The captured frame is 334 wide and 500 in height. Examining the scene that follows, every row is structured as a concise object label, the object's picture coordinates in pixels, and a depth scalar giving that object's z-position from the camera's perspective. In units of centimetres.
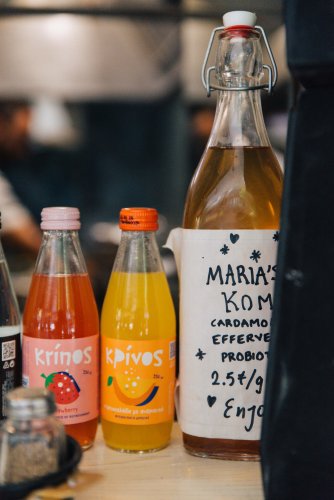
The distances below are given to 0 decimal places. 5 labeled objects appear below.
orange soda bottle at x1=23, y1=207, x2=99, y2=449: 63
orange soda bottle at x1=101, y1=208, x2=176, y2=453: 64
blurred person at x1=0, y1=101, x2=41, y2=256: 324
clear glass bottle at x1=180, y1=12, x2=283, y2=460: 63
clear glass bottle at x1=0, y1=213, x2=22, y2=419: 64
